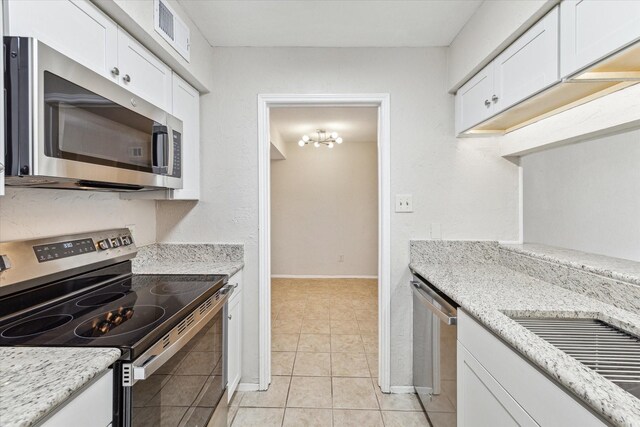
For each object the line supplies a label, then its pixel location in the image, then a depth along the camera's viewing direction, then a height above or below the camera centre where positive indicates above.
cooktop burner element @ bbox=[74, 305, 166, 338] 1.06 -0.37
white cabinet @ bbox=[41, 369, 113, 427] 0.75 -0.46
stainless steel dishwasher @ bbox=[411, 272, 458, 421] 1.55 -0.71
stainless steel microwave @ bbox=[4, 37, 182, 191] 0.92 +0.28
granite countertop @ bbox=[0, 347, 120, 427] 0.65 -0.37
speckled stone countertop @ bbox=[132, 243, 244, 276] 2.27 -0.29
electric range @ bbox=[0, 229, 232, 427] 1.00 -0.37
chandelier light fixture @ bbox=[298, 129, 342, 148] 4.98 +1.12
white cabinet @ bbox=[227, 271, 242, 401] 2.03 -0.77
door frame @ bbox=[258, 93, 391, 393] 2.29 +0.04
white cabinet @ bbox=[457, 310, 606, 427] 0.82 -0.52
